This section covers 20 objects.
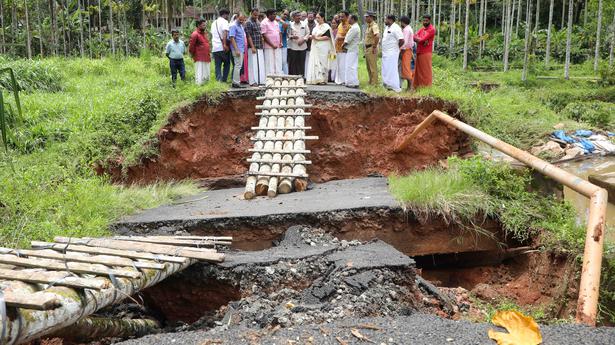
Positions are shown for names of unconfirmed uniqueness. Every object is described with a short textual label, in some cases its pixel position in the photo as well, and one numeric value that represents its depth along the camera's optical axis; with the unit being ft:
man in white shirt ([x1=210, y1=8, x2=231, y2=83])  34.06
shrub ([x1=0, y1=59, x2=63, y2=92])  40.52
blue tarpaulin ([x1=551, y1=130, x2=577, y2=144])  42.39
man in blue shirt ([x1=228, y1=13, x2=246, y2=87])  33.96
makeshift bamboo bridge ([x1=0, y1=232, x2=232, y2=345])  9.55
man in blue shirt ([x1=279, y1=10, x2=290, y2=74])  39.06
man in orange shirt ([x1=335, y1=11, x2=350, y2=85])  37.81
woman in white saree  37.42
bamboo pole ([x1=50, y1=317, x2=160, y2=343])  14.01
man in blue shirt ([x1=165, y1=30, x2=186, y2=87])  35.42
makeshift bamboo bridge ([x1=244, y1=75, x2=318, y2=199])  25.05
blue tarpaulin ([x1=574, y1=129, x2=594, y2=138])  44.18
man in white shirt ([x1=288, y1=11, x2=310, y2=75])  38.27
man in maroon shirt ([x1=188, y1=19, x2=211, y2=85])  35.35
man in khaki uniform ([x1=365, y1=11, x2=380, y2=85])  34.06
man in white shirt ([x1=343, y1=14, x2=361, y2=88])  35.32
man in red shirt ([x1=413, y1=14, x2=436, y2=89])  34.06
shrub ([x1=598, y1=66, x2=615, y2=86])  65.72
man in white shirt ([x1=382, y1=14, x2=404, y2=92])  34.24
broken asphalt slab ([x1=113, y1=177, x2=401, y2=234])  20.49
